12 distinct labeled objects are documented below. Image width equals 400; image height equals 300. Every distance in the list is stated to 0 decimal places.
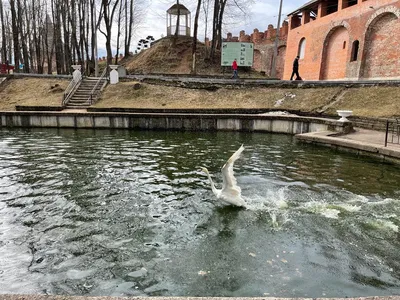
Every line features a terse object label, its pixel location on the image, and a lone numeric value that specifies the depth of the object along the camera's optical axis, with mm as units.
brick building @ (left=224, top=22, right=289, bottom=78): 40969
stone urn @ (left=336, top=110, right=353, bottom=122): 14578
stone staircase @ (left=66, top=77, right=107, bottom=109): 20781
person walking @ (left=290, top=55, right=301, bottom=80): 22131
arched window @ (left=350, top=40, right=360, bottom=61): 26188
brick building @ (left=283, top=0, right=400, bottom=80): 23156
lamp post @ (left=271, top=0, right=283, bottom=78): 26545
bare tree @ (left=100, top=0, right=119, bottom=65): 28609
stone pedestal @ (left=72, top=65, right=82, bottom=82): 23531
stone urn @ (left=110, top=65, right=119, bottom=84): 24156
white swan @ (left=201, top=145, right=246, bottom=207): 6141
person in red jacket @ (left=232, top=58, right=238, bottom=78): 26328
